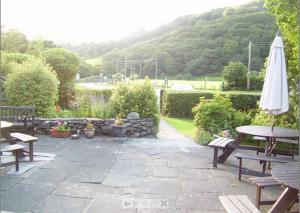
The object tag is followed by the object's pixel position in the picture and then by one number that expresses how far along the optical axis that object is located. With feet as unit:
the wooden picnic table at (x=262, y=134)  11.94
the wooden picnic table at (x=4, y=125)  10.48
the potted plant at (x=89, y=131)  18.37
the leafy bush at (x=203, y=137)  17.83
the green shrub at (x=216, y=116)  19.25
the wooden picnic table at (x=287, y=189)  6.93
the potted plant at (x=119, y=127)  18.70
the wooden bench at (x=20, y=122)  15.33
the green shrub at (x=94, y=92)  27.87
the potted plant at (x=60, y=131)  18.37
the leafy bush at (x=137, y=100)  19.96
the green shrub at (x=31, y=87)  21.32
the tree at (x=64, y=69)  30.34
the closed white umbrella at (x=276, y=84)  12.20
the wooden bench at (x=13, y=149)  10.97
